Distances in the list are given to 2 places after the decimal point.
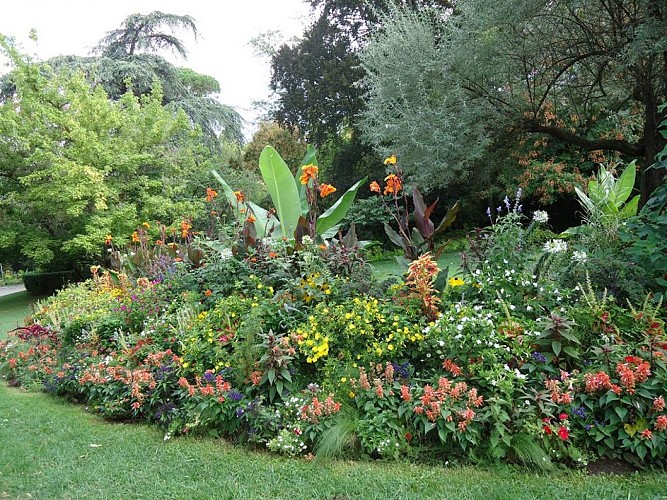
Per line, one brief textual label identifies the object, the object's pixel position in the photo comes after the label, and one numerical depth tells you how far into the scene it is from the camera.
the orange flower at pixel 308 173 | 4.48
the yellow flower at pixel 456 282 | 3.61
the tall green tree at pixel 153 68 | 15.94
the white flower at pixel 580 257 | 3.51
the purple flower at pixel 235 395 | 3.17
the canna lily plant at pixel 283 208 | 5.31
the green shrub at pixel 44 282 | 16.91
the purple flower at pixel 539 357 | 2.91
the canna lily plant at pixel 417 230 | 4.29
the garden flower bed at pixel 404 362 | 2.66
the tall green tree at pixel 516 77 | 7.39
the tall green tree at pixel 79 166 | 11.23
